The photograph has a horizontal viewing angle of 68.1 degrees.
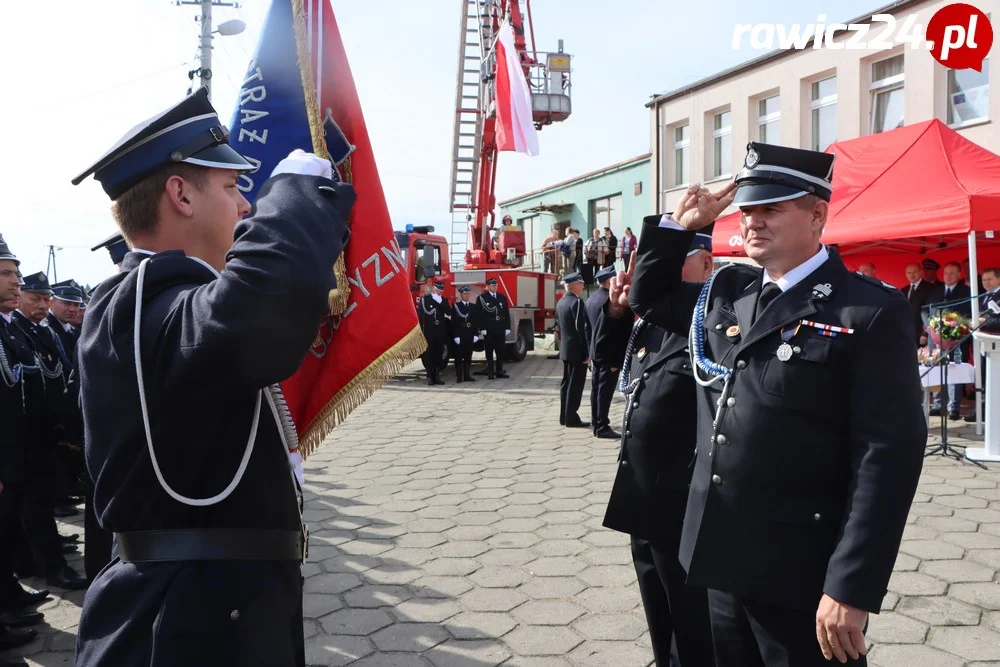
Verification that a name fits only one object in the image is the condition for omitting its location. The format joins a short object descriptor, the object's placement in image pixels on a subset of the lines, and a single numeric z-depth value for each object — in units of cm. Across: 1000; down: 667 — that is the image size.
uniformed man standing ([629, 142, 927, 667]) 182
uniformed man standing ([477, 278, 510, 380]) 1440
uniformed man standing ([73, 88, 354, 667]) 127
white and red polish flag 1156
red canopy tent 762
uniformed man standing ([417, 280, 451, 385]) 1370
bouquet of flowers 808
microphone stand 710
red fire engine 1600
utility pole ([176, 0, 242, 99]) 1401
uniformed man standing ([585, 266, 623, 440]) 848
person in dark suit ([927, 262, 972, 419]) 918
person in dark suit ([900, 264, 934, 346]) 995
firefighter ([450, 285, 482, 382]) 1410
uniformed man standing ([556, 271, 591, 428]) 923
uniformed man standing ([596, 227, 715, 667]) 282
